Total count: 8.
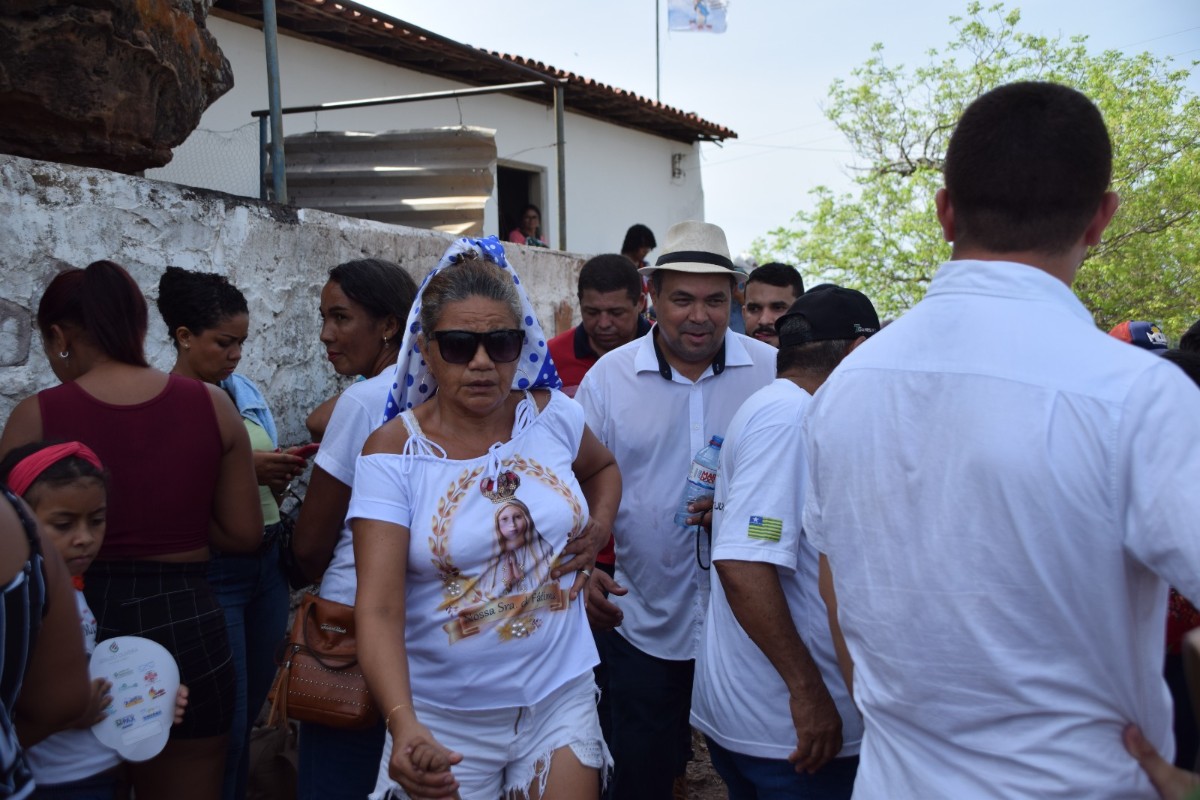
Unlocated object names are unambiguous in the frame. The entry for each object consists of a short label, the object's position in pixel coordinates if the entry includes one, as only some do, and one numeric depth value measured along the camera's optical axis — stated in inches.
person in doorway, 478.6
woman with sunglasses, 89.7
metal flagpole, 726.5
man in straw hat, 131.9
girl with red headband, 93.4
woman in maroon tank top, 104.7
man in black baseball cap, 89.1
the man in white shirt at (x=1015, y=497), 54.4
